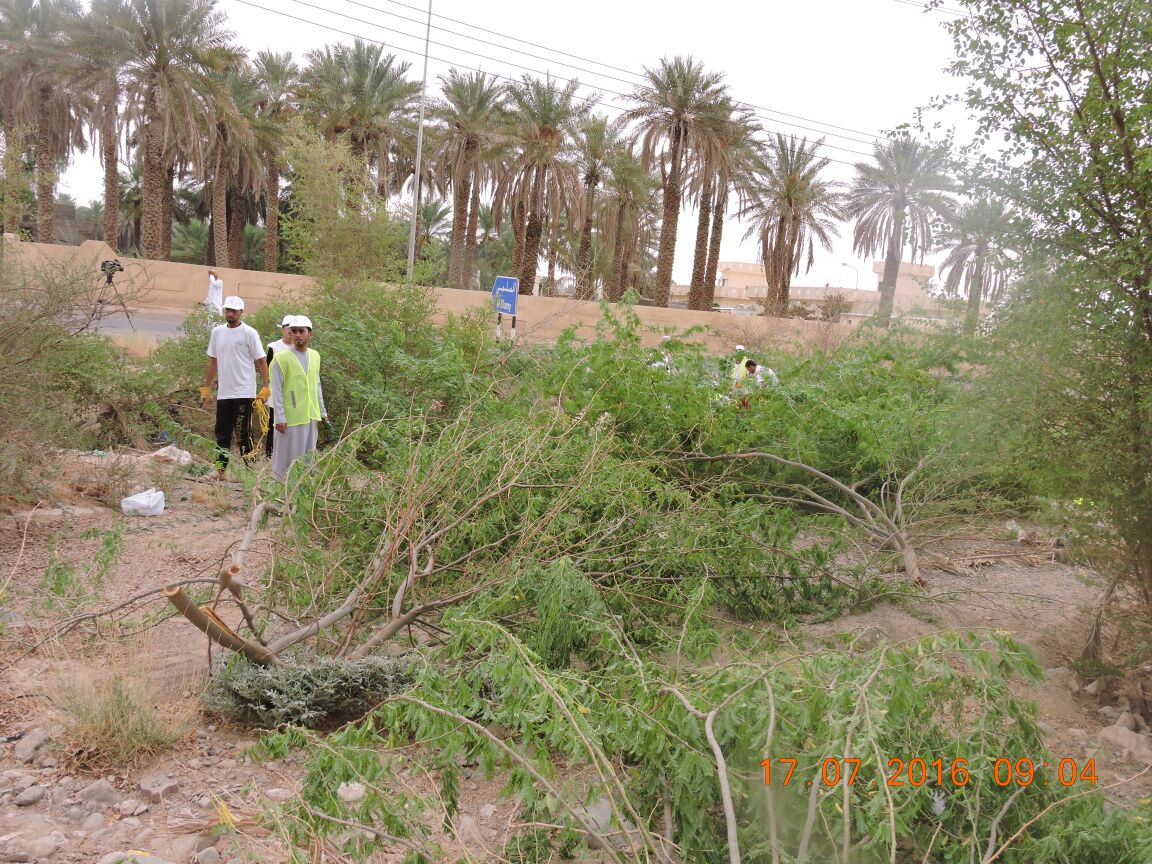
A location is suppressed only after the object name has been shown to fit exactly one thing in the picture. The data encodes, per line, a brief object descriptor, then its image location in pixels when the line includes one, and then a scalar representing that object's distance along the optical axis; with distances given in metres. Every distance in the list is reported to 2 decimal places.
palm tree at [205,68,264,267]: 27.78
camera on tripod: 7.80
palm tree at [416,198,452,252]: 42.53
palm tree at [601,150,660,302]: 29.55
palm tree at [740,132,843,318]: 31.06
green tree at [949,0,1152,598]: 4.27
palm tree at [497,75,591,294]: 27.98
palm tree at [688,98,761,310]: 27.09
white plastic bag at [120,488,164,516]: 6.72
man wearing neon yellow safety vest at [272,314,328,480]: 6.79
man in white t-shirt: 7.59
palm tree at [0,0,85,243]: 24.67
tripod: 7.61
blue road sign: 13.78
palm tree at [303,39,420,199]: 30.34
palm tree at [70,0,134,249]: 23.55
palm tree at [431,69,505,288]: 29.55
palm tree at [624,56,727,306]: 26.91
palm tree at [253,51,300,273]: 31.27
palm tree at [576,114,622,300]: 28.62
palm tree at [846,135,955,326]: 29.89
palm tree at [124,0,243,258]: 23.83
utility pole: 25.05
